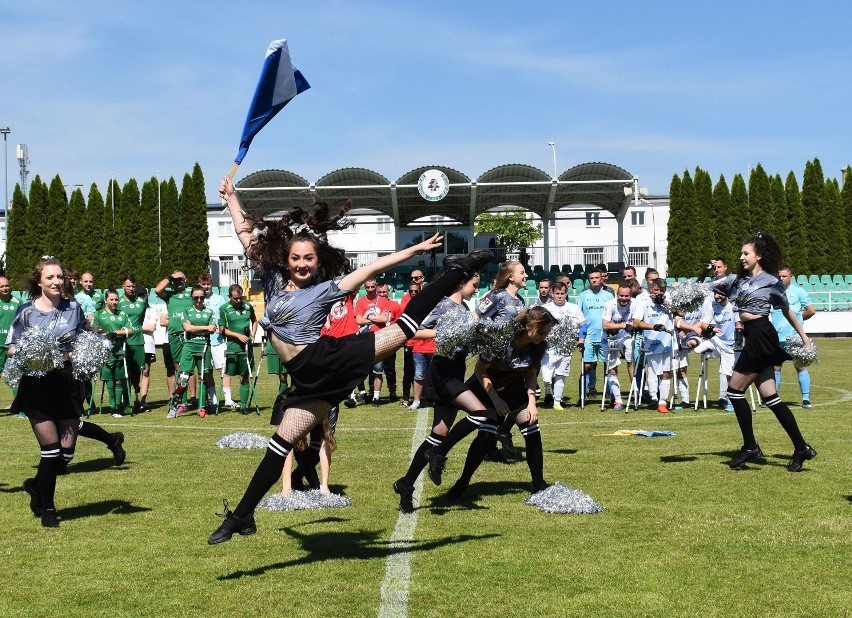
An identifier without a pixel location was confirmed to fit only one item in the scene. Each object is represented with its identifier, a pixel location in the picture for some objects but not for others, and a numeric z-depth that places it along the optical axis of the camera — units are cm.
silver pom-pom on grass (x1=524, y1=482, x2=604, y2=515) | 735
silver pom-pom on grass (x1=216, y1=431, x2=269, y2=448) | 1141
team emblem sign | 3900
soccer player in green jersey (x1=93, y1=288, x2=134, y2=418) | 1492
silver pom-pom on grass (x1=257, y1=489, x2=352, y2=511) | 779
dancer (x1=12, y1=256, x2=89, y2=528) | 725
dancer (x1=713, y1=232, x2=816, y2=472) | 899
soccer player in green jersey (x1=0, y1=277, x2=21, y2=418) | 1475
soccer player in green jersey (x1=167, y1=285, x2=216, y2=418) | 1483
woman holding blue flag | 566
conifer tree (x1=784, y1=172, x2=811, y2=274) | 4847
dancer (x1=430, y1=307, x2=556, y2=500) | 748
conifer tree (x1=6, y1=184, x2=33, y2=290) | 4919
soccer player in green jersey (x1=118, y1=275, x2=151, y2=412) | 1535
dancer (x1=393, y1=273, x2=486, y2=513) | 745
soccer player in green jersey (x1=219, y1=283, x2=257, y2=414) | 1517
